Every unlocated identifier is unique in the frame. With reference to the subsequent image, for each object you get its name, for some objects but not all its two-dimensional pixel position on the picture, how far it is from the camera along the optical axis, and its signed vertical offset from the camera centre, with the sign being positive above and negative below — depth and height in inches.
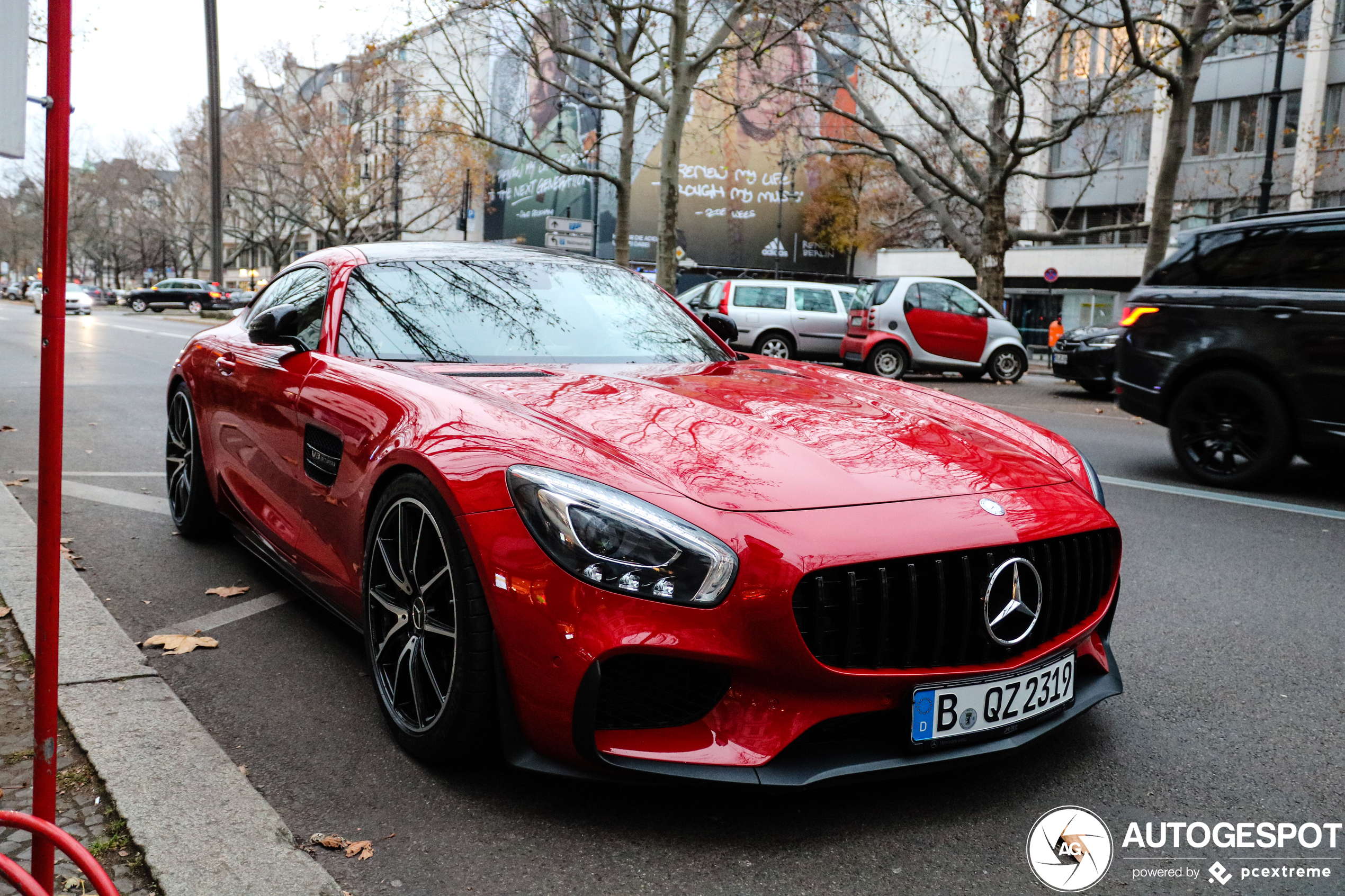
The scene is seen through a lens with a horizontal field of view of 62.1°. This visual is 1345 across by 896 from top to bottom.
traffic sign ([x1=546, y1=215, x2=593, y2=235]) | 1079.6 +87.0
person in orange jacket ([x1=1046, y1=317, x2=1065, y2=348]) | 1249.4 +16.9
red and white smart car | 681.6 +2.8
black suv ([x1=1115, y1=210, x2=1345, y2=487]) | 261.6 +2.3
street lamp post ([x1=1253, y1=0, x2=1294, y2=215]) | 888.3 +186.0
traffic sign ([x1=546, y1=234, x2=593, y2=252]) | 1120.2 +75.2
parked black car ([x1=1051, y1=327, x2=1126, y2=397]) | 553.3 -4.7
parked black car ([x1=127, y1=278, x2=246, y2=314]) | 2316.7 -13.8
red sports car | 90.4 -21.0
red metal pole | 72.6 -9.4
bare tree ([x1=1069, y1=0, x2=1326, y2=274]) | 665.6 +176.5
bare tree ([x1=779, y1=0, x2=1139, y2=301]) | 831.1 +192.5
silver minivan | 785.6 +10.5
